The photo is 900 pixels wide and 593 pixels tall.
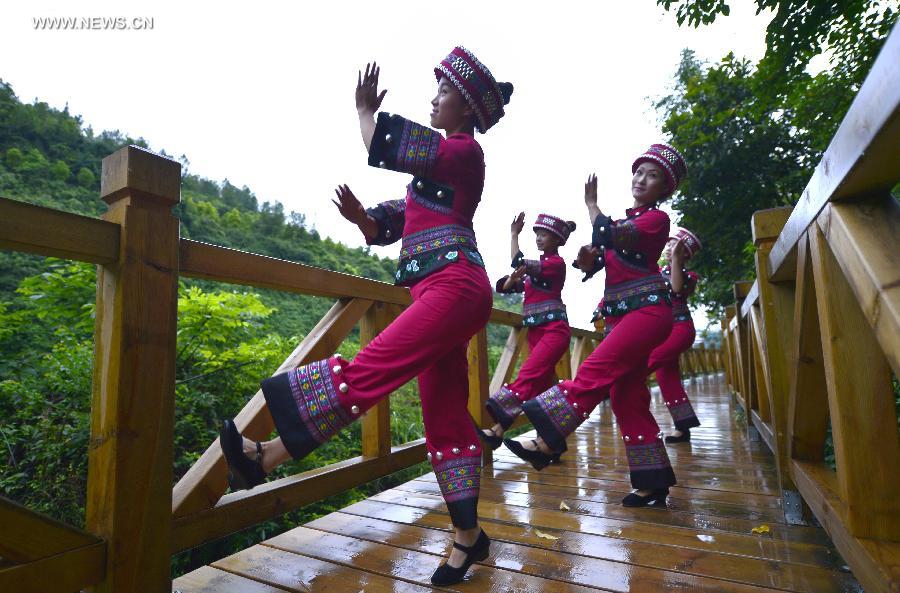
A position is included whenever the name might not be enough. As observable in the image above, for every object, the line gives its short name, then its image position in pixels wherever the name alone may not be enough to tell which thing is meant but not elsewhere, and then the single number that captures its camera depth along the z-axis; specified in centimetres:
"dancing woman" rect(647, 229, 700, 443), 357
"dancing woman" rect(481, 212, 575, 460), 305
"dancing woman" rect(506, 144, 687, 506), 191
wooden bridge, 99
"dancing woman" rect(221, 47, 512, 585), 122
